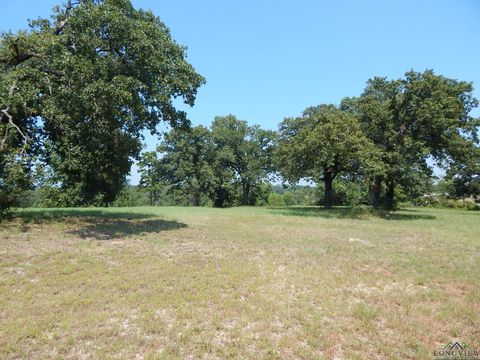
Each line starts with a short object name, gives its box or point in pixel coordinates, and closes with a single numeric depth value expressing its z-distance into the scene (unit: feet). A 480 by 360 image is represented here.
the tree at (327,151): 71.10
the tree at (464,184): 143.14
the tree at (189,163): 151.23
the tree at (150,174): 162.91
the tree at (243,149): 151.02
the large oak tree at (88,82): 37.22
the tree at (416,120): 72.02
